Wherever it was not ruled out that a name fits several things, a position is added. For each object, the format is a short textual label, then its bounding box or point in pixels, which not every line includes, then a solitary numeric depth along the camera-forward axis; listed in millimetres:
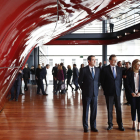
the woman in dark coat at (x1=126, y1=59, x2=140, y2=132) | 4395
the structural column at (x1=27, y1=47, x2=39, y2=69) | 15469
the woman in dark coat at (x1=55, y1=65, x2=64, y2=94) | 10070
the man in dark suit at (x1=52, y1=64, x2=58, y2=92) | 10969
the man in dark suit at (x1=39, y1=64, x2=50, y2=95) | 9984
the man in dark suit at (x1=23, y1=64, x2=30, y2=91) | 11836
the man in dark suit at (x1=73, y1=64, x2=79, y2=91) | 11723
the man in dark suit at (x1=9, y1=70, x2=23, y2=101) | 8568
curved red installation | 2537
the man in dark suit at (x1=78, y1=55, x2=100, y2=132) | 4344
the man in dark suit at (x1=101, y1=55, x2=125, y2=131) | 4430
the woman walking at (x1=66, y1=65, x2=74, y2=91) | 11969
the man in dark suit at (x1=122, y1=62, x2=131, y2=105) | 7760
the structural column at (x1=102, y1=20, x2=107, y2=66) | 14873
